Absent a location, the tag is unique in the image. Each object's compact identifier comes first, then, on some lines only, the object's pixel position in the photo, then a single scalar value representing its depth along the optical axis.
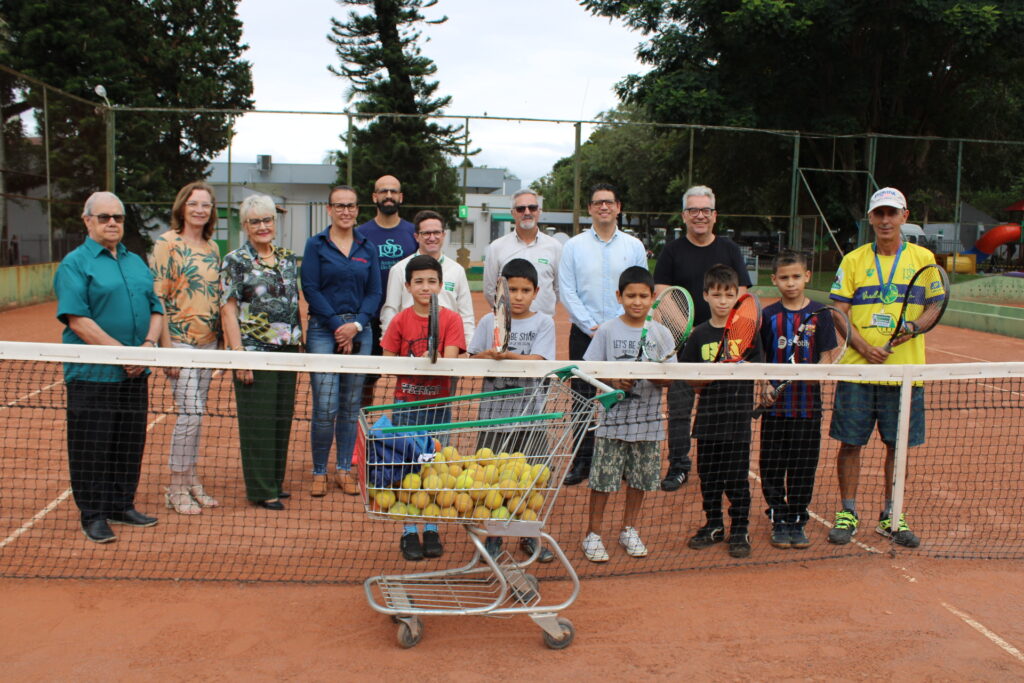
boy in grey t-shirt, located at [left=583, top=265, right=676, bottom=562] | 4.53
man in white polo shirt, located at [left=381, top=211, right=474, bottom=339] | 5.53
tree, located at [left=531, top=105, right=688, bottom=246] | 44.84
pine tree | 30.66
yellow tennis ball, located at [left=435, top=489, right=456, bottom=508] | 3.41
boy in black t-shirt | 4.68
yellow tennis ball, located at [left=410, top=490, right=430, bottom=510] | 3.41
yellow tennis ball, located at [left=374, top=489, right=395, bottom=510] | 3.39
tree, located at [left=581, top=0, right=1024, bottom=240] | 22.53
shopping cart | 3.39
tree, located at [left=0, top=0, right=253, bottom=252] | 18.64
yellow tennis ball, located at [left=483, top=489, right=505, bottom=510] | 3.42
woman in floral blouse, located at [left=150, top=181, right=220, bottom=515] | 5.09
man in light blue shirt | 5.69
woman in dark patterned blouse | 5.05
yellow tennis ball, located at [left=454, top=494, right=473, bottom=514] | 3.41
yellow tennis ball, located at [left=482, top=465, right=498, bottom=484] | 3.42
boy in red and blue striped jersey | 4.78
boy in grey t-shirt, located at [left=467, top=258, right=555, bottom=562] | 4.19
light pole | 18.89
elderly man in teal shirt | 4.54
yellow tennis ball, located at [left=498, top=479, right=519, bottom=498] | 3.41
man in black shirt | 5.59
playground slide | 26.09
